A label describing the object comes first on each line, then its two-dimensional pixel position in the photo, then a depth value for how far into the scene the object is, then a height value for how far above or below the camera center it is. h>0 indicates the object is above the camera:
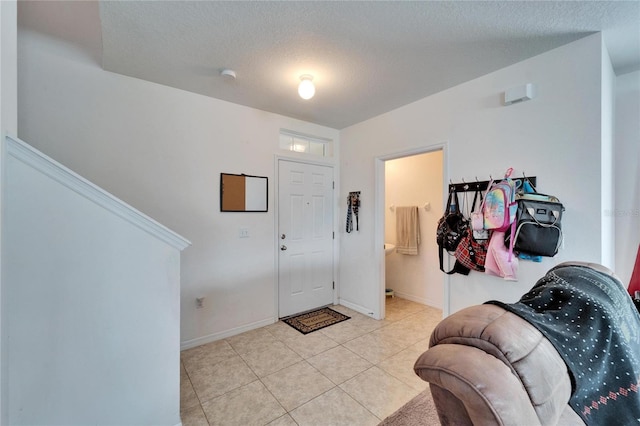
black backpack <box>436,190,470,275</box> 2.34 -0.18
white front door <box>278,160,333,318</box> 3.20 -0.34
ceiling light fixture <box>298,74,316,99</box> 2.21 +1.04
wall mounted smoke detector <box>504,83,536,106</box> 1.98 +0.89
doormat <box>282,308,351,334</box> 2.96 -1.32
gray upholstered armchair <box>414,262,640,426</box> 0.57 -0.39
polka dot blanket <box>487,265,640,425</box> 0.73 -0.40
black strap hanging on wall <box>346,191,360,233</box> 3.43 +0.03
